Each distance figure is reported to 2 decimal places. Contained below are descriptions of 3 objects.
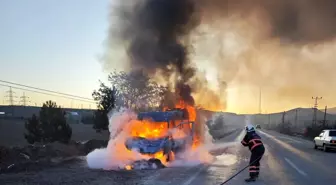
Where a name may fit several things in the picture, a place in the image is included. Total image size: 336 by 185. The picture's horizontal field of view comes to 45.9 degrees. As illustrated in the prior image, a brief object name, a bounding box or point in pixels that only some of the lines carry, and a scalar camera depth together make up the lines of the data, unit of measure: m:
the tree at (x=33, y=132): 27.23
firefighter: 11.50
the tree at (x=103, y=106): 32.09
